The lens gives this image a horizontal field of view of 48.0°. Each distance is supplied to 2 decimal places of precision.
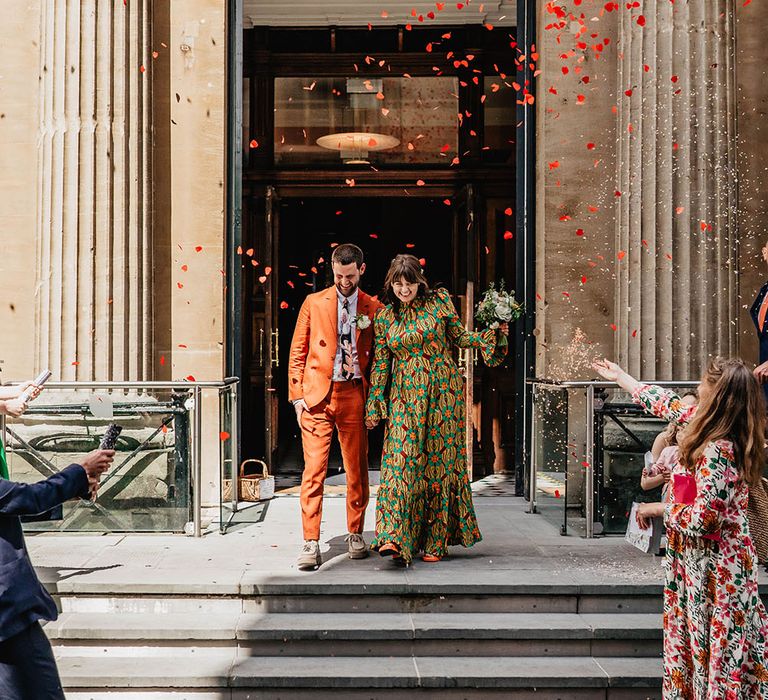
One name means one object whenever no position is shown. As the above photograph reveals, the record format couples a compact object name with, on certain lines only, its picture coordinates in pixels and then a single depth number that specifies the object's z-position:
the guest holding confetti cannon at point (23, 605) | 3.03
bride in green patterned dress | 5.68
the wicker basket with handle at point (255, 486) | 7.95
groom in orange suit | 5.82
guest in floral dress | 3.57
